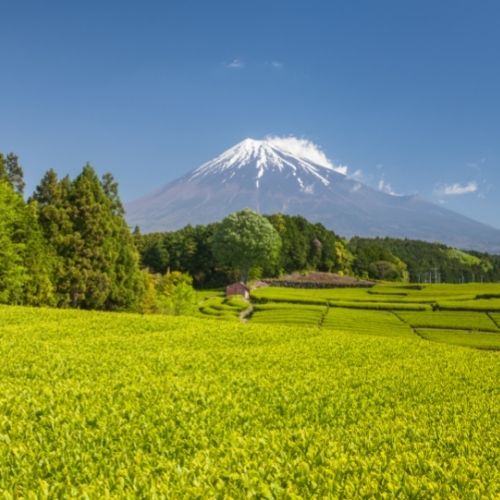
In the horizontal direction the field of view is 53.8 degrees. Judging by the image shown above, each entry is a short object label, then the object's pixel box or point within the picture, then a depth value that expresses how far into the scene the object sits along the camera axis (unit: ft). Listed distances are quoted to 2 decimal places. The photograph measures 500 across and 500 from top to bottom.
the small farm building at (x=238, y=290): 243.60
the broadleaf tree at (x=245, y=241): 289.74
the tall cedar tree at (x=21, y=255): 120.16
